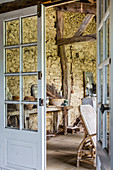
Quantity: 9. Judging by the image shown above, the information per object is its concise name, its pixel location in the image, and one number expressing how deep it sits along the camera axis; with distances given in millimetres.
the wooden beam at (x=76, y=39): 7027
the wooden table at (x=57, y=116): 6189
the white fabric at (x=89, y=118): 3822
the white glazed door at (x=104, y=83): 1384
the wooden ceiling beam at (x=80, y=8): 6484
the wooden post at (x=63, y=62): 7410
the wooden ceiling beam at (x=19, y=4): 2844
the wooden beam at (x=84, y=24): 7262
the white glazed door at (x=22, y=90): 2830
